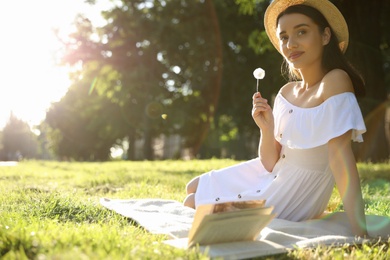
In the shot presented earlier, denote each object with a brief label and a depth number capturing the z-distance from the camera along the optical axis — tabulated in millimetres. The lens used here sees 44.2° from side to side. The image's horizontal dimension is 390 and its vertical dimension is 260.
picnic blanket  2445
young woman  2990
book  2355
